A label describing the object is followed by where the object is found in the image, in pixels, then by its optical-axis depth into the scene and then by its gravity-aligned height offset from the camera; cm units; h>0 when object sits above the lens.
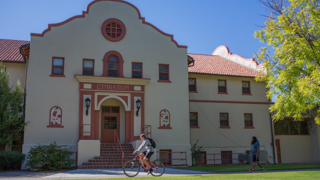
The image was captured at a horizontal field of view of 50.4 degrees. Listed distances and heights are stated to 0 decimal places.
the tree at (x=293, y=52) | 2002 +530
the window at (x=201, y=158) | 2430 -113
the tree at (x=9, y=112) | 1970 +196
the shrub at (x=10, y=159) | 1755 -72
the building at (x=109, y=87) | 2103 +367
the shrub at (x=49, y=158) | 1769 -68
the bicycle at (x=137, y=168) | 1335 -96
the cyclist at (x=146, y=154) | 1337 -41
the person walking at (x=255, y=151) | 1616 -44
